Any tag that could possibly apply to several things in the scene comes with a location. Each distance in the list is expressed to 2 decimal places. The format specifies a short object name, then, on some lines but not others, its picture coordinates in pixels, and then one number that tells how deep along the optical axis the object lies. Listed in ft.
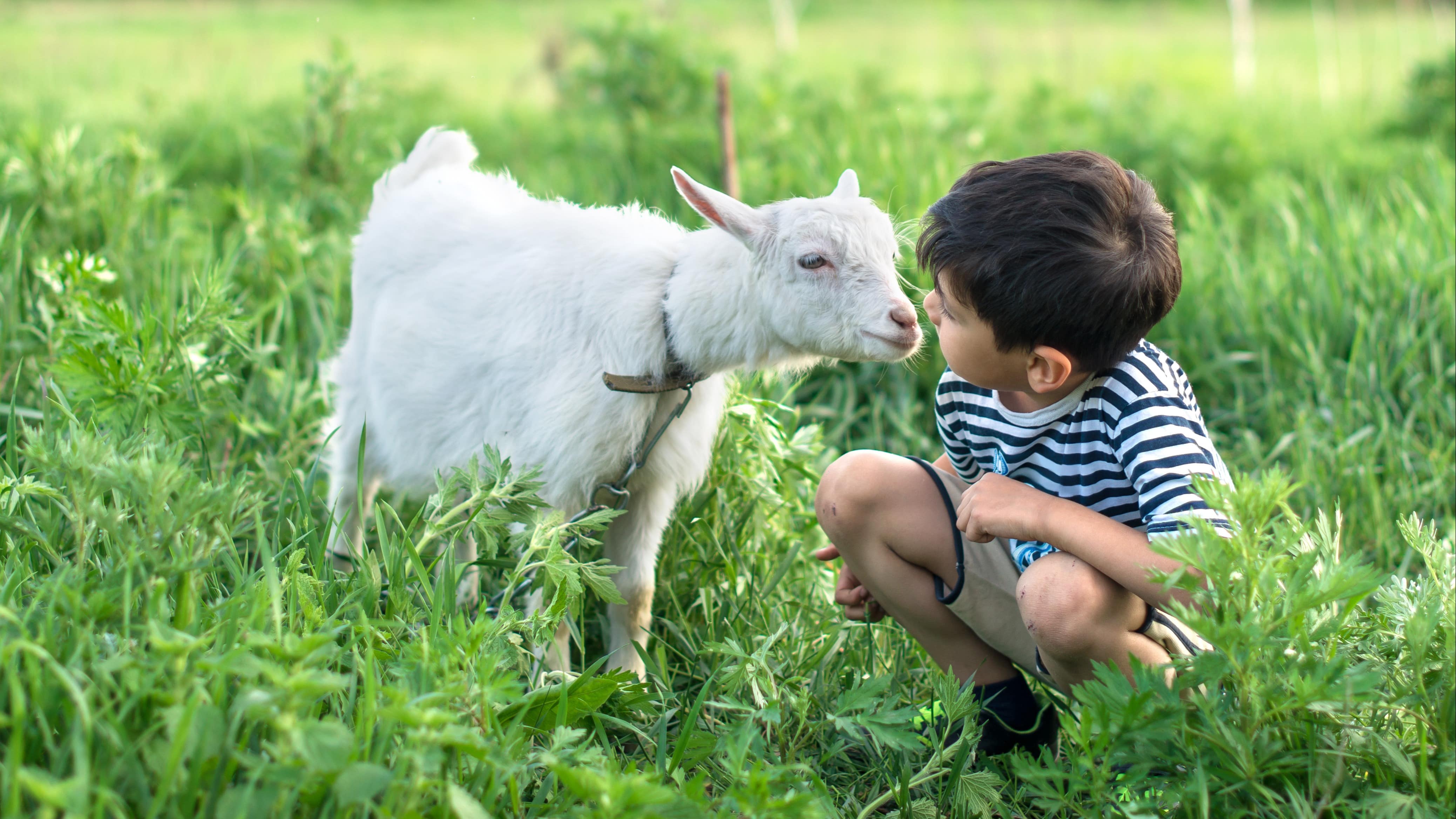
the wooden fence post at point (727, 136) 11.62
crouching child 6.01
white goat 6.98
